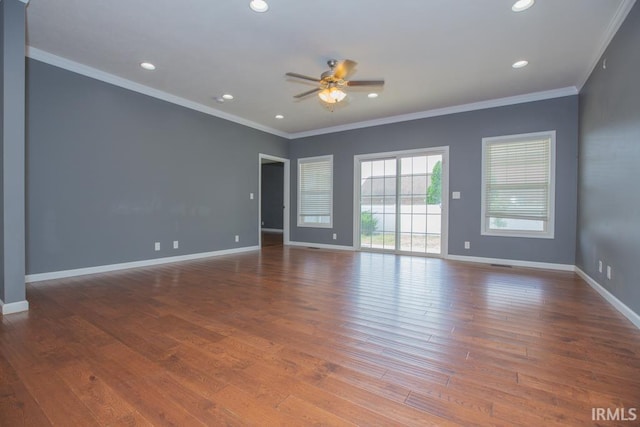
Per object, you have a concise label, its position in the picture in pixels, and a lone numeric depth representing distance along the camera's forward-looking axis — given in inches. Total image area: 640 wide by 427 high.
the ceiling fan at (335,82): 130.0
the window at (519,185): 189.5
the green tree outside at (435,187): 226.8
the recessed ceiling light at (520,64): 148.5
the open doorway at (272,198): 431.2
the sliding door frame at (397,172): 222.8
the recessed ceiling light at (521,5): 103.6
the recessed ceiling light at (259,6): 106.0
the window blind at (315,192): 281.7
